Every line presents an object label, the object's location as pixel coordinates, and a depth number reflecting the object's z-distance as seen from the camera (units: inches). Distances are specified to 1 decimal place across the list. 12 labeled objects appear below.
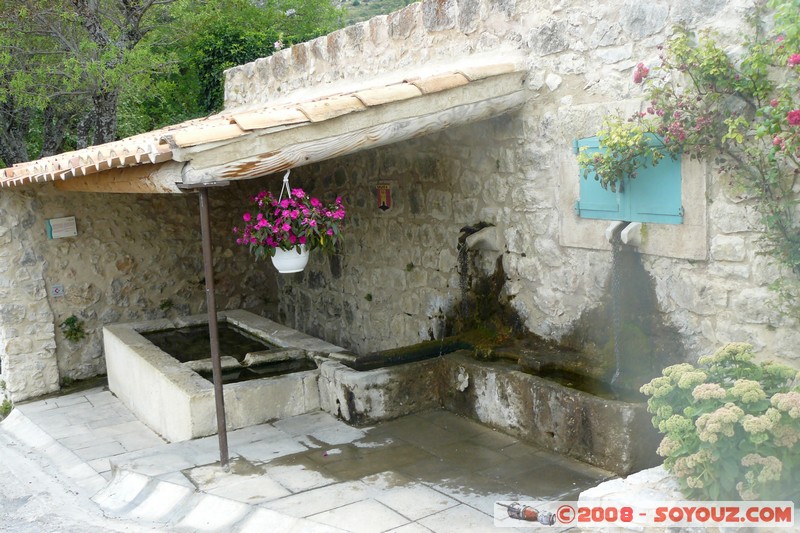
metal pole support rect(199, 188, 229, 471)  184.5
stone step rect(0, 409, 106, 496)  209.2
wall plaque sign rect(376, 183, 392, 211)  281.3
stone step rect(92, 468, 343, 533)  159.5
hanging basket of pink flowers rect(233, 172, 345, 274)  201.5
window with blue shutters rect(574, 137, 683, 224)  171.6
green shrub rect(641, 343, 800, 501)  111.3
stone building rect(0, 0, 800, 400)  166.9
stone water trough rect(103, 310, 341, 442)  216.4
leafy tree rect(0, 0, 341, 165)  473.7
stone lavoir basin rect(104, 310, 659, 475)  169.8
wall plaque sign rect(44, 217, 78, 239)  304.7
